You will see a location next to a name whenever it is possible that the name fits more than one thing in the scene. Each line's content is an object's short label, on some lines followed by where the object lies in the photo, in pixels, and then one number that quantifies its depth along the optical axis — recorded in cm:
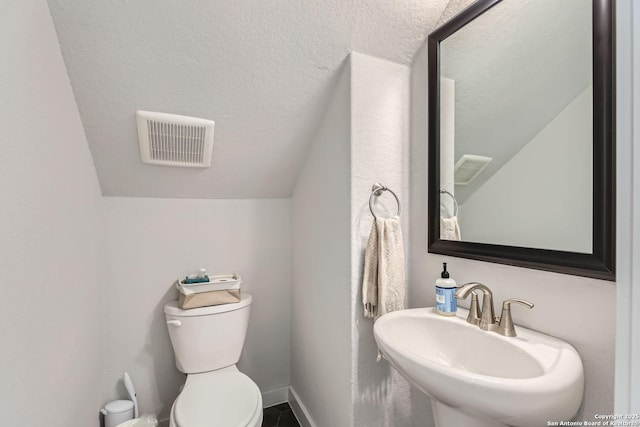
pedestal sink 64
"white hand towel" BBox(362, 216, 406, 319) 117
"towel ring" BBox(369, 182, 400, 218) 122
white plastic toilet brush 147
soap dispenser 106
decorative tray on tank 149
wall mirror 78
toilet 118
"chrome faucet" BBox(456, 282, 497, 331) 94
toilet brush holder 140
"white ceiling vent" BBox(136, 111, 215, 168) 127
